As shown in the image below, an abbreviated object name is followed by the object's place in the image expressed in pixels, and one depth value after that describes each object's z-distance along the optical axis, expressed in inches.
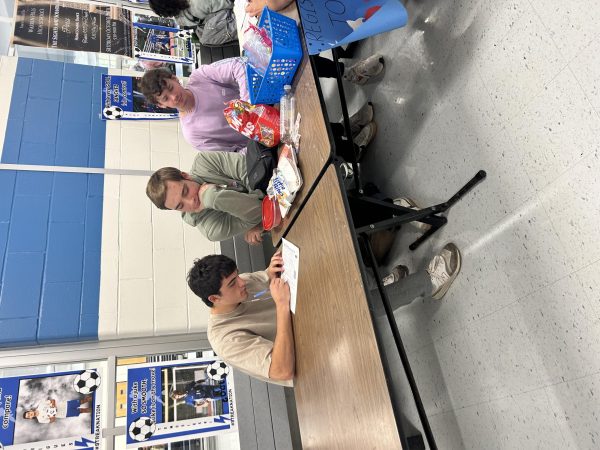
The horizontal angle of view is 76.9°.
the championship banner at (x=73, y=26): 132.3
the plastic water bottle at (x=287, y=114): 68.9
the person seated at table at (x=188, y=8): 122.1
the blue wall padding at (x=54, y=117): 114.0
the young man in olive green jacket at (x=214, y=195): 75.6
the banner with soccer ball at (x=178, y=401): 90.4
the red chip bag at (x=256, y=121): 68.7
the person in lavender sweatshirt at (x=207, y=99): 90.7
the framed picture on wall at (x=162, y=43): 147.9
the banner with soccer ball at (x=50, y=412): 82.7
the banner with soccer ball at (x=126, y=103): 127.3
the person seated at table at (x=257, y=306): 66.0
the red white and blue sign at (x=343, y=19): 62.2
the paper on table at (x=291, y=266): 66.8
